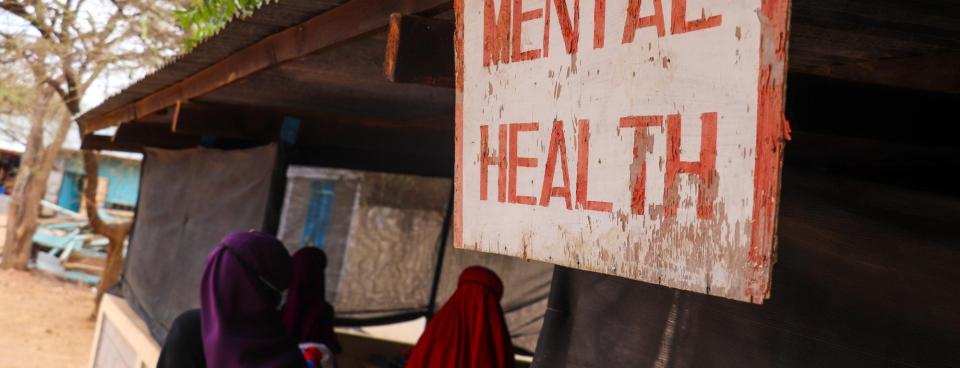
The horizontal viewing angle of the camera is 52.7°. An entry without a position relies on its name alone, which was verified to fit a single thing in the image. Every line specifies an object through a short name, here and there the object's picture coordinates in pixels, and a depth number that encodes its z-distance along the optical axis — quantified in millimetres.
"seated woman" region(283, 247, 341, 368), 6105
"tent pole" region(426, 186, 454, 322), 7734
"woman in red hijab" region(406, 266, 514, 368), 4223
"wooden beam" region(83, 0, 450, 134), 2762
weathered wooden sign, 1282
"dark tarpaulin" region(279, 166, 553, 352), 7398
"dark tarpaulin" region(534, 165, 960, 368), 1751
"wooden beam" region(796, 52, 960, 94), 2330
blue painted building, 32594
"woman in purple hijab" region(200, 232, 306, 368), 3619
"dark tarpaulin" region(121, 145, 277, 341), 5477
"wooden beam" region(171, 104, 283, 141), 5395
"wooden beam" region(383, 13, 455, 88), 2551
